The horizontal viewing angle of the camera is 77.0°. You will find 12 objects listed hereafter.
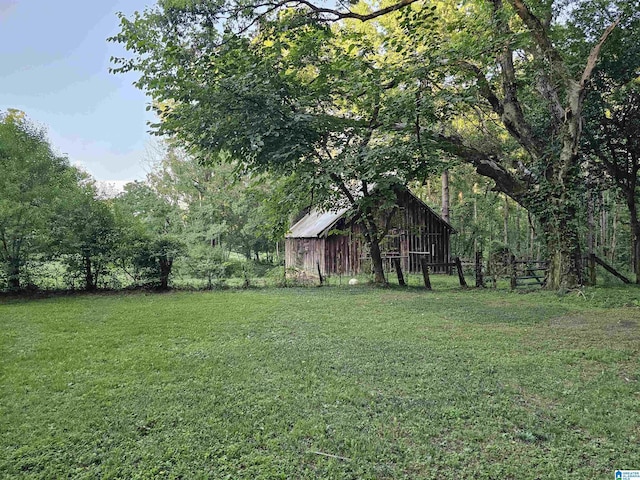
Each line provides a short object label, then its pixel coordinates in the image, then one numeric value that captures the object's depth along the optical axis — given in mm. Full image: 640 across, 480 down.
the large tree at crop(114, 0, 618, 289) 8500
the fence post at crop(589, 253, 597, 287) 10891
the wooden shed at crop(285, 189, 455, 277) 18005
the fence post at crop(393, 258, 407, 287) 12586
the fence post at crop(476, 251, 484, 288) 12062
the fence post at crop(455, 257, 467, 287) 12297
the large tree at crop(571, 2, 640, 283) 10477
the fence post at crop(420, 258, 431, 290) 12173
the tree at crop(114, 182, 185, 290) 11219
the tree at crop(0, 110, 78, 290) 9828
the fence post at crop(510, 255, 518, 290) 10922
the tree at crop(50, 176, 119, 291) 10469
